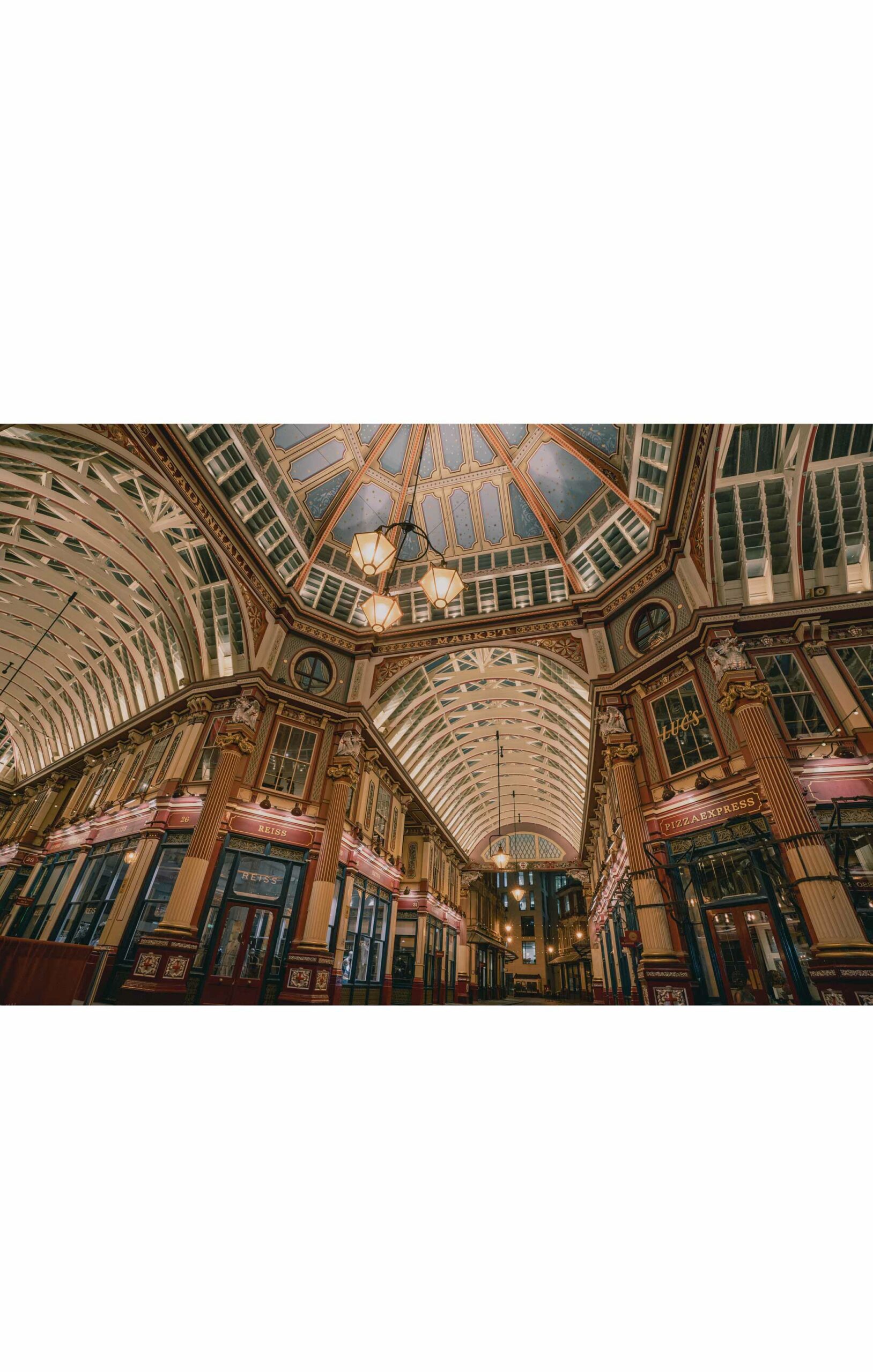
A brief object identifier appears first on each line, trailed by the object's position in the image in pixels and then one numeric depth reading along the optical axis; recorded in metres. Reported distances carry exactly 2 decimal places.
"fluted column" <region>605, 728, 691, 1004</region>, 10.03
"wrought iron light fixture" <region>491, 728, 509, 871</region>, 17.89
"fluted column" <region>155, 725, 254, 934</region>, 11.71
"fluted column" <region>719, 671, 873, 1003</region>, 7.88
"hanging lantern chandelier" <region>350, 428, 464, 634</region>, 7.46
